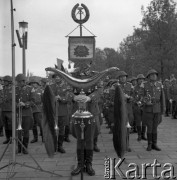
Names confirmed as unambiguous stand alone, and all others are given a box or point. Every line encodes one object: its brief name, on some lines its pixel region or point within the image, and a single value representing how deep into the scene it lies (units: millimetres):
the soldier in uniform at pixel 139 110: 10116
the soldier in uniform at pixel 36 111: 11469
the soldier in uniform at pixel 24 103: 9523
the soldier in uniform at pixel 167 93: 19500
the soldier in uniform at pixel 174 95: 18750
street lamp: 13486
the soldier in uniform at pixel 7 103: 10945
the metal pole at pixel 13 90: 6677
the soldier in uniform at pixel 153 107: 9672
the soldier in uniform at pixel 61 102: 9695
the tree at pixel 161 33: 28344
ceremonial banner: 6609
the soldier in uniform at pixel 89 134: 6996
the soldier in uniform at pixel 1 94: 11098
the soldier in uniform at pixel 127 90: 10094
